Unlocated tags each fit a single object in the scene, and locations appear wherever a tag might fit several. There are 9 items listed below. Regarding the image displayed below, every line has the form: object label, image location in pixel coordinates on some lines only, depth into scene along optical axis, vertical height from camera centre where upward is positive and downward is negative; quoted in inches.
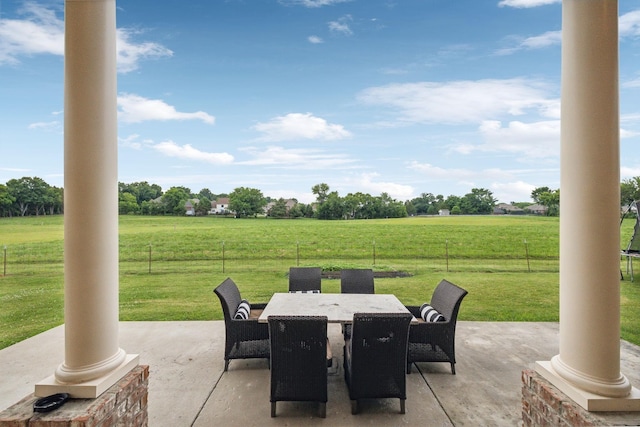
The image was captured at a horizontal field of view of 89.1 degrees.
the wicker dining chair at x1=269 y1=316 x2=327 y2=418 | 105.2 -48.7
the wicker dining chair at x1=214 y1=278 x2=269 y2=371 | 139.9 -54.6
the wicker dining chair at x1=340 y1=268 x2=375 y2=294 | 196.1 -42.7
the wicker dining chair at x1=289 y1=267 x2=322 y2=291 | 201.0 -42.0
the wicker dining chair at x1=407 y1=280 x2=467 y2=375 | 140.3 -55.7
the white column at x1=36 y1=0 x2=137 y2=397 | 72.3 +3.6
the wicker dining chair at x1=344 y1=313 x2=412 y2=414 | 107.2 -49.0
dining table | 138.6 -44.2
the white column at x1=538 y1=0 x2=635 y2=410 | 67.3 +1.7
